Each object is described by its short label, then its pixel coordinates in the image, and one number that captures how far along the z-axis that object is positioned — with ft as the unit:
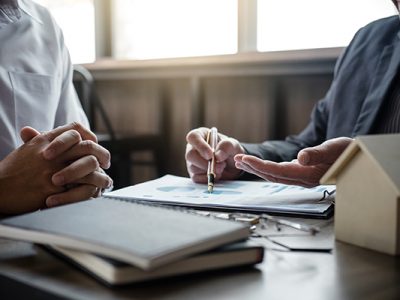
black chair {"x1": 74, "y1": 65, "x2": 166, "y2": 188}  8.66
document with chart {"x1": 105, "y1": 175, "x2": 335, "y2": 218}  2.63
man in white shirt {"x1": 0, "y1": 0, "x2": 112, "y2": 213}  2.80
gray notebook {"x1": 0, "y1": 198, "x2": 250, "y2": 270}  1.51
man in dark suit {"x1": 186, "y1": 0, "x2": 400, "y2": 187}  3.63
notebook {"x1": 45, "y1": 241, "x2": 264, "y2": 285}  1.54
